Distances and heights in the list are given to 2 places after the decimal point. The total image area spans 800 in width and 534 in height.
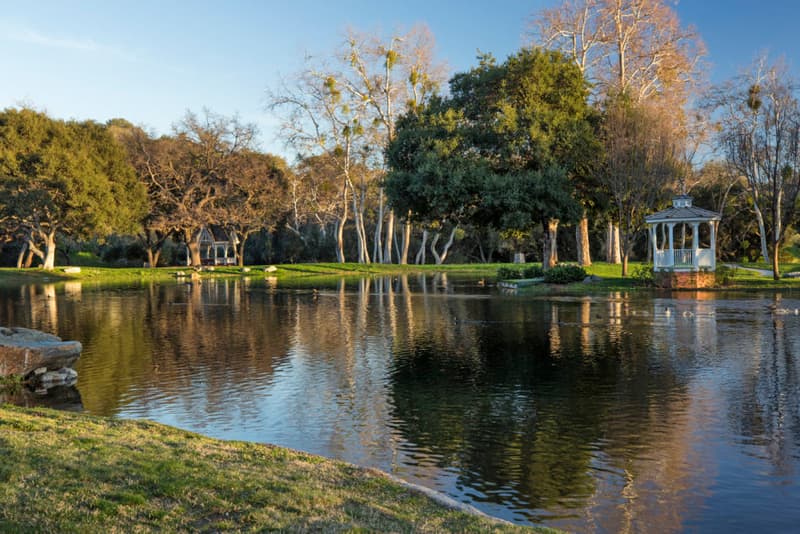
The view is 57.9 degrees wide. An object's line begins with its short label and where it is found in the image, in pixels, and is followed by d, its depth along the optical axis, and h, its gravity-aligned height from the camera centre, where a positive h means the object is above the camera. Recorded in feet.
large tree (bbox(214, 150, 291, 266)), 235.61 +21.52
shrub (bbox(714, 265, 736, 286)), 121.80 -4.90
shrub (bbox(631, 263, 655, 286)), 124.57 -4.55
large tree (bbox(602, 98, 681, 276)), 135.64 +17.23
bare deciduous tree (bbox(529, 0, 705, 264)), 180.45 +51.76
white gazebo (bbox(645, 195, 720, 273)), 122.21 +0.39
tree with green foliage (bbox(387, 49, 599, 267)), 133.59 +21.05
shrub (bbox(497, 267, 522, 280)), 141.60 -4.06
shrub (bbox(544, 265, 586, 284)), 129.90 -4.05
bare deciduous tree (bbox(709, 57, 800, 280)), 128.26 +18.99
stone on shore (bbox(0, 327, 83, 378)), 47.24 -5.82
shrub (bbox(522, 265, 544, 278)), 140.56 -3.77
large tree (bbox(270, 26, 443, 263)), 216.95 +46.14
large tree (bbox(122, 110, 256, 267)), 231.09 +29.47
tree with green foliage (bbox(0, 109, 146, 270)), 197.77 +22.86
